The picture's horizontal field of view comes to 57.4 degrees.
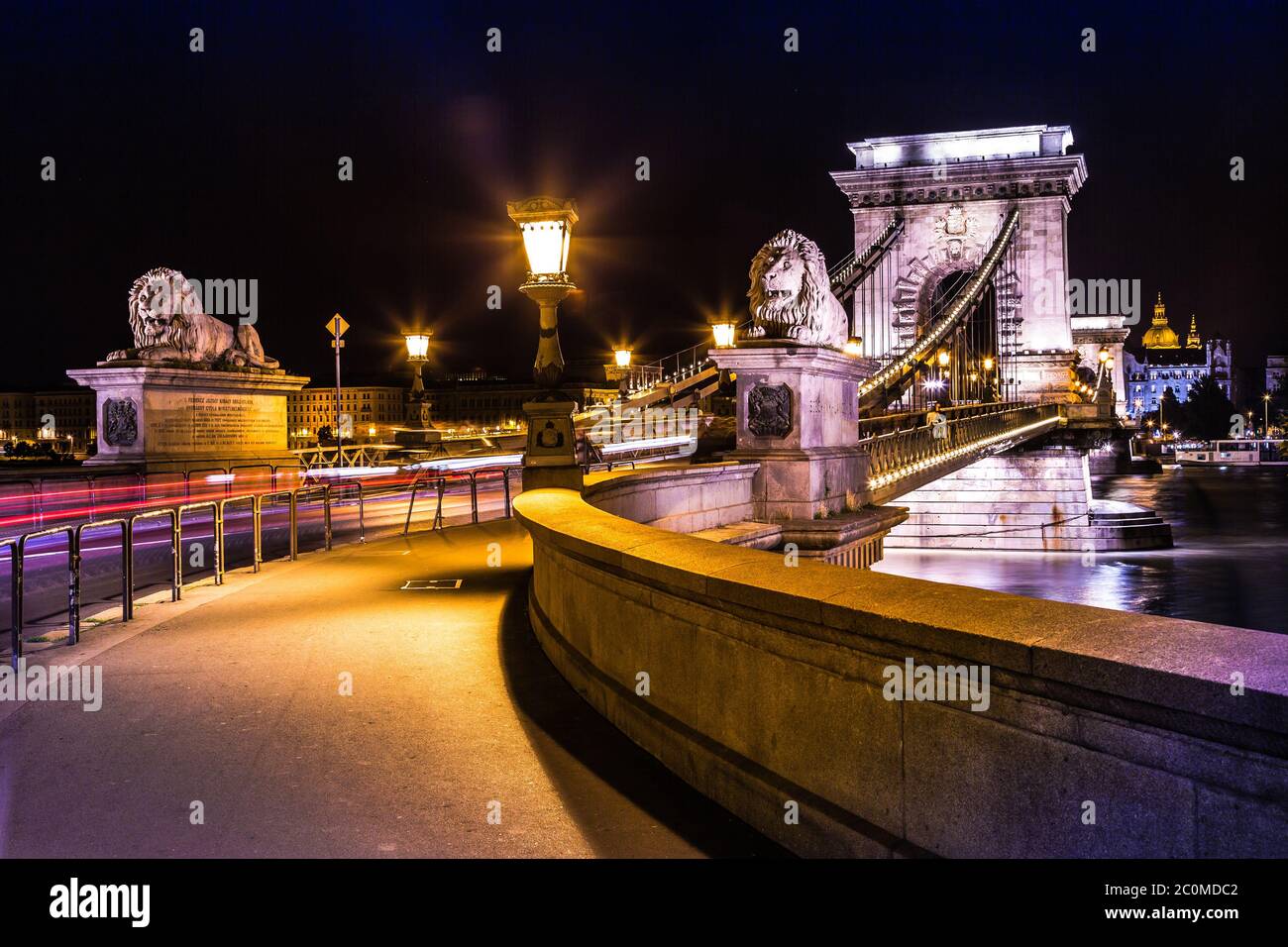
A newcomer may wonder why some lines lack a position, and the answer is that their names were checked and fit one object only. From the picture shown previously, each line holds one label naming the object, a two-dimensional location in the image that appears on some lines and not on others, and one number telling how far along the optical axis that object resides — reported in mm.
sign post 27453
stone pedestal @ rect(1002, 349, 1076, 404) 62625
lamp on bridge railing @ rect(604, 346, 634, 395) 35906
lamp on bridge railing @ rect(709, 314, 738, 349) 30141
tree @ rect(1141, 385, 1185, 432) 160375
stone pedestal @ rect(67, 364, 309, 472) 20734
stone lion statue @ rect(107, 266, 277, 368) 21438
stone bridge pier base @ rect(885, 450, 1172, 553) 45969
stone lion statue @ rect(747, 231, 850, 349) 13508
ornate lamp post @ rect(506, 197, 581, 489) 11000
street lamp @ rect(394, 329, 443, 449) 25422
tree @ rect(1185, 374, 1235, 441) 147750
